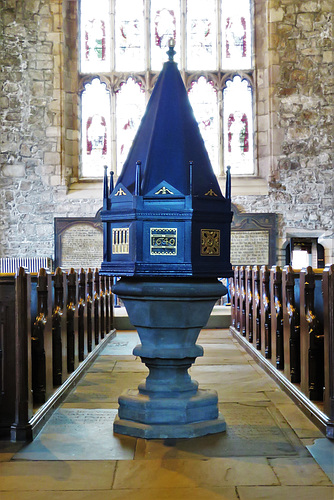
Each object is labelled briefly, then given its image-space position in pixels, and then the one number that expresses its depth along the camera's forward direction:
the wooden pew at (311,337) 3.51
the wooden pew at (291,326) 4.06
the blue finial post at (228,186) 3.21
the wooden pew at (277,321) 4.56
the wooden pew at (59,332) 4.12
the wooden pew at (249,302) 6.07
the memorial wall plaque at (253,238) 10.41
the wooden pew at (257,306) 5.50
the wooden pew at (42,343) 3.56
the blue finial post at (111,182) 3.50
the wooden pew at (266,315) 5.02
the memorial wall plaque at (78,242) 10.48
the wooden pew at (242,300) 6.57
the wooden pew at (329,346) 2.91
